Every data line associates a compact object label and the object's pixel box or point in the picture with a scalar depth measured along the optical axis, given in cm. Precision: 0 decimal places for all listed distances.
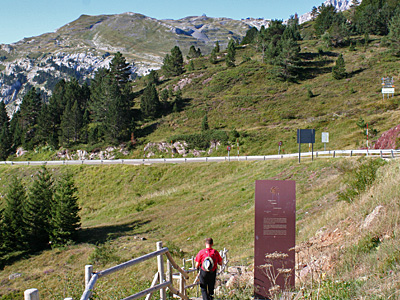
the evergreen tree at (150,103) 6266
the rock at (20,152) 6450
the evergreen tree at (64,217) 2572
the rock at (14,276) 2081
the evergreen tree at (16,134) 6812
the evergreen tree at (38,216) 2692
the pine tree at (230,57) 7944
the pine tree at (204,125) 5147
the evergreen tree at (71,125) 6100
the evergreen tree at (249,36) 10512
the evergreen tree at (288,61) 6700
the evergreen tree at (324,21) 9831
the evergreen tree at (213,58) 8799
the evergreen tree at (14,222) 2606
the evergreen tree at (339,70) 6266
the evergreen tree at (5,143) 6500
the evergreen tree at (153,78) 8359
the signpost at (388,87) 4550
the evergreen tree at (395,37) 6738
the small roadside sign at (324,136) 2780
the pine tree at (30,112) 7095
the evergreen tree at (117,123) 5472
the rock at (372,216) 809
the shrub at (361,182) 1252
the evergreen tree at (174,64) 8569
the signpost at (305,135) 2314
